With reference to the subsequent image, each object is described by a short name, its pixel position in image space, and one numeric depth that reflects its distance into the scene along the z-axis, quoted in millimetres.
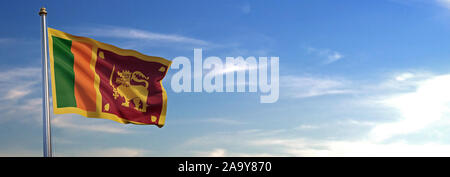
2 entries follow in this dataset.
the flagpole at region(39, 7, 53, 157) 14703
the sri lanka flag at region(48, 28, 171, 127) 15938
